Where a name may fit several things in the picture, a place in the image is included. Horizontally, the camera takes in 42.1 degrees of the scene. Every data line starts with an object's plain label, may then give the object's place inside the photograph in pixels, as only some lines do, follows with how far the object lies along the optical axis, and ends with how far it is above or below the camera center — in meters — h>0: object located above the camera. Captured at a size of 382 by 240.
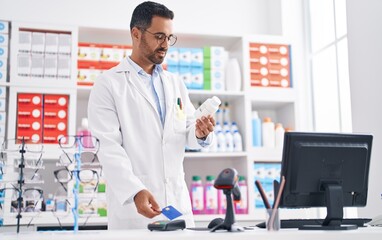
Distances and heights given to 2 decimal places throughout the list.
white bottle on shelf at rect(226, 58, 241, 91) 3.70 +0.68
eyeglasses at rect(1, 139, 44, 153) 1.53 +0.07
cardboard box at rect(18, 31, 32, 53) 3.34 +0.86
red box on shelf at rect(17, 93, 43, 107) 3.29 +0.47
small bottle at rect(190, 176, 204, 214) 3.51 -0.20
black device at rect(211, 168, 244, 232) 1.44 -0.07
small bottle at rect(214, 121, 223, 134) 3.65 +0.29
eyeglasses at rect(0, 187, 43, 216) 1.57 -0.09
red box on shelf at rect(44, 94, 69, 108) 3.33 +0.46
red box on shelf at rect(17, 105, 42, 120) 3.28 +0.38
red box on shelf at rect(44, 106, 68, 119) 3.32 +0.38
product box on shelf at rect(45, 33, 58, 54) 3.38 +0.86
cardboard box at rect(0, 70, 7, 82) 3.28 +0.62
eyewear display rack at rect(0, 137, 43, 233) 1.46 -0.03
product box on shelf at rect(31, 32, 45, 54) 3.36 +0.86
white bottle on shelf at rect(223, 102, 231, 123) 3.80 +0.41
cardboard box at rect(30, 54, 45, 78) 3.34 +0.70
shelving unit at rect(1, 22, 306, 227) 3.32 +0.52
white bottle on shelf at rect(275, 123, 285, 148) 3.73 +0.24
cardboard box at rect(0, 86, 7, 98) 3.25 +0.51
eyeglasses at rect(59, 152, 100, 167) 1.49 +0.03
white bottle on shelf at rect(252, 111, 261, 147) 3.72 +0.26
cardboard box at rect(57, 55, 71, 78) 3.37 +0.69
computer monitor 1.66 -0.01
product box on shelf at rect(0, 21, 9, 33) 3.31 +0.95
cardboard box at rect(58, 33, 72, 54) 3.40 +0.86
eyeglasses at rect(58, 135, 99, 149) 1.47 +0.09
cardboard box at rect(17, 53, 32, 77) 3.31 +0.70
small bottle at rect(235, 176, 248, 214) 3.56 -0.25
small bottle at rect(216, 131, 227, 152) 3.61 +0.18
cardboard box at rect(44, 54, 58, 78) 3.36 +0.70
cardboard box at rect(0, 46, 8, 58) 3.30 +0.78
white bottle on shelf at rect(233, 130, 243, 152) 3.64 +0.19
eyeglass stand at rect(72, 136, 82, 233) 1.40 -0.08
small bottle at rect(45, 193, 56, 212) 3.20 -0.22
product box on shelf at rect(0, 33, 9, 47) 3.31 +0.87
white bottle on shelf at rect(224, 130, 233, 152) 3.62 +0.19
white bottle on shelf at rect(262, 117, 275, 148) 3.73 +0.26
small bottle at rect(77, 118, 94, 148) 3.39 +0.28
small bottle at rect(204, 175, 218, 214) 3.54 -0.22
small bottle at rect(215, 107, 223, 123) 3.79 +0.40
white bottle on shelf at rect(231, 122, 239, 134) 3.68 +0.30
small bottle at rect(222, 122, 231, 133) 3.66 +0.30
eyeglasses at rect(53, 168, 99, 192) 1.46 -0.02
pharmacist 2.01 +0.19
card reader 1.49 -0.17
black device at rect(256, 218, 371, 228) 1.70 -0.19
